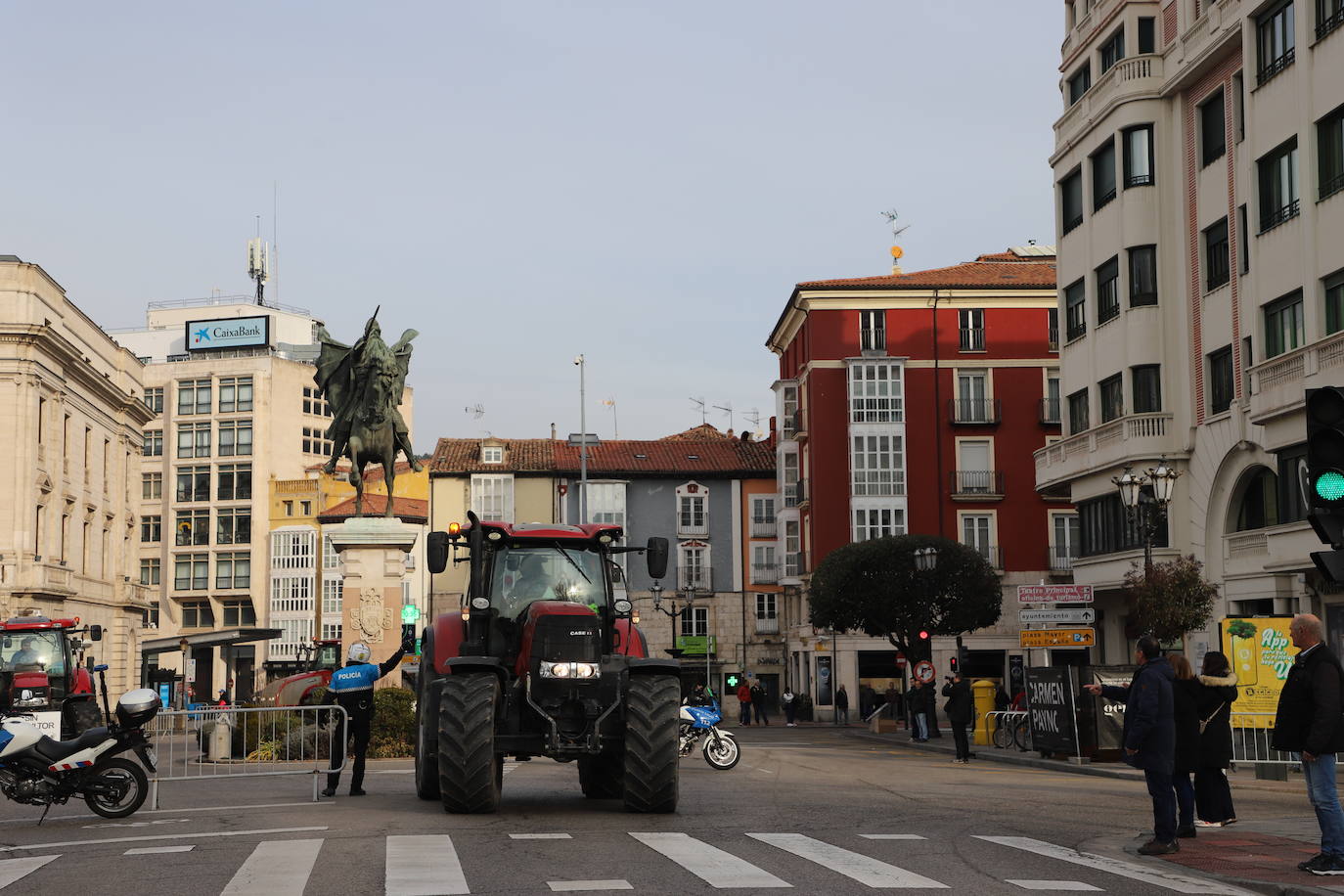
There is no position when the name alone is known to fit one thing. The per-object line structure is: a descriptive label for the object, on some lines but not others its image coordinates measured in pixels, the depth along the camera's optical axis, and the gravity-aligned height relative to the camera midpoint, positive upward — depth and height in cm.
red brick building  6538 +741
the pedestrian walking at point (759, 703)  6444 -390
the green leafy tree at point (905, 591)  5406 +43
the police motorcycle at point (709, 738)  2714 -222
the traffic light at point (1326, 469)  936 +75
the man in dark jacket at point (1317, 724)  1092 -85
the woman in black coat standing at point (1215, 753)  1470 -137
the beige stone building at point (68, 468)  6066 +602
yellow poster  2309 -88
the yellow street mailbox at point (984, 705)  3725 -244
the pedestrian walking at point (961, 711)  3008 -200
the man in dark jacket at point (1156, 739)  1244 -105
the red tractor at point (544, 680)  1431 -65
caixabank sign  11456 +1931
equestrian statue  3008 +393
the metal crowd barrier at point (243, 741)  1903 -175
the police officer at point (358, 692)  1747 -88
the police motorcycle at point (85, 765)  1527 -144
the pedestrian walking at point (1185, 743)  1363 -119
